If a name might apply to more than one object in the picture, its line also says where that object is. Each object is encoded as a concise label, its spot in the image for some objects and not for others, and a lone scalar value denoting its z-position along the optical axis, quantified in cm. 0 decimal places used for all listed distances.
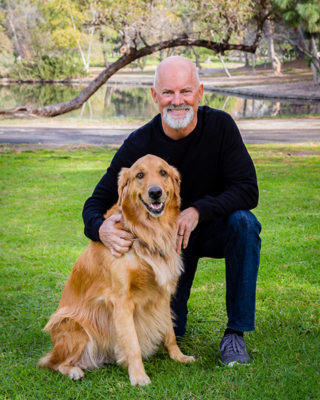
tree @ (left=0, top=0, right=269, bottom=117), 908
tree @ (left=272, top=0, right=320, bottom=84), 2967
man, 337
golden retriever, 317
